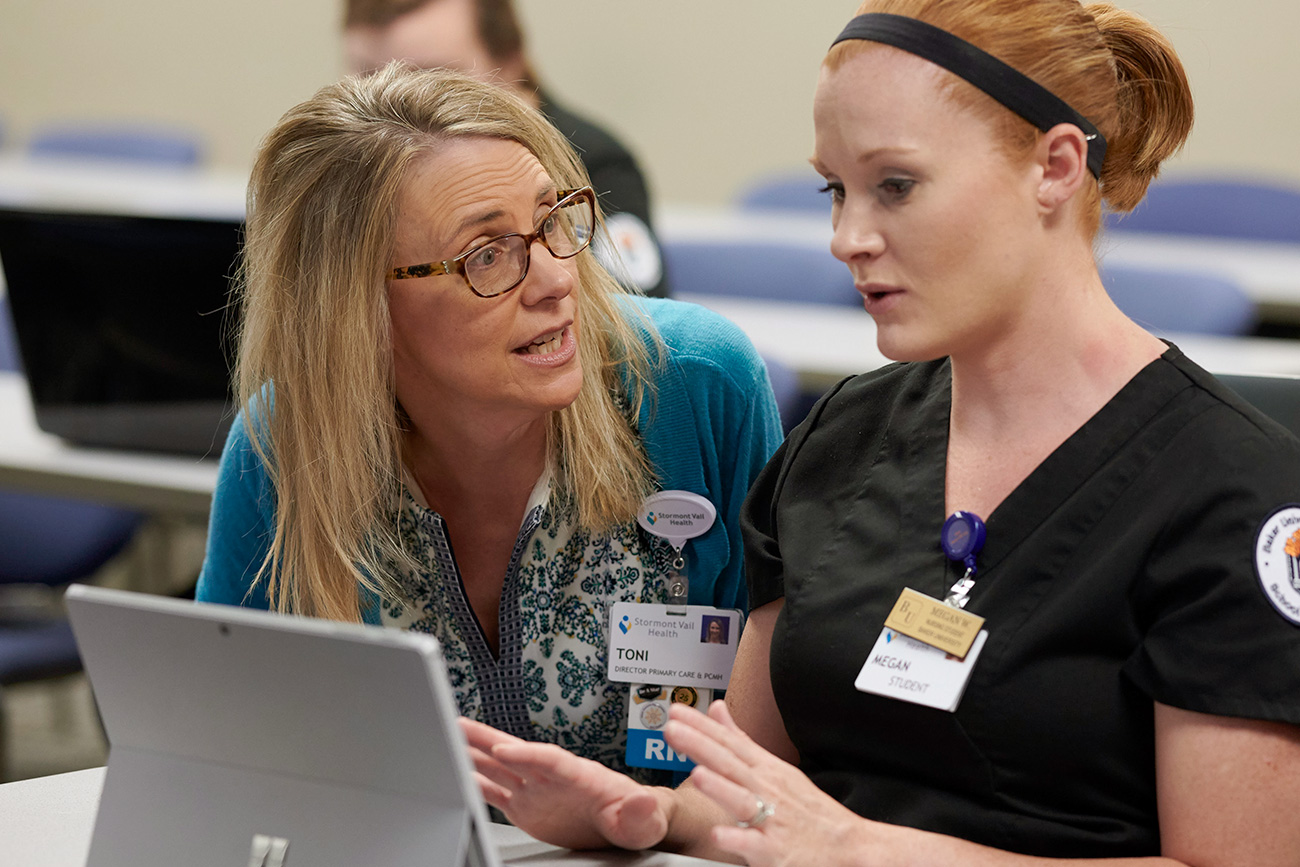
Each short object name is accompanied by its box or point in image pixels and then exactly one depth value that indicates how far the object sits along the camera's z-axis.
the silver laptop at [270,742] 1.79
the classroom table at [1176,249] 7.10
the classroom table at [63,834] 2.45
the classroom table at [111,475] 4.97
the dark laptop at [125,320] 4.79
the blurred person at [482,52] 5.77
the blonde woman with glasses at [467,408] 3.01
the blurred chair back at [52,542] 5.61
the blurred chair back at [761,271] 7.51
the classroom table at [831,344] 5.31
